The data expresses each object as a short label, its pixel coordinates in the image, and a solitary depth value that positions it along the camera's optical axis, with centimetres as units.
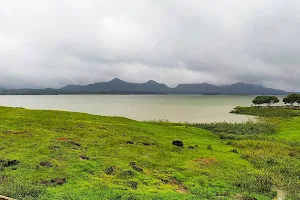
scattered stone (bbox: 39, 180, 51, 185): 1826
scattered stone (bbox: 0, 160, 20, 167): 2153
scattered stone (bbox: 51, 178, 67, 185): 1853
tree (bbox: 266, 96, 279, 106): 14512
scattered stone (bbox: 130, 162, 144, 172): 2255
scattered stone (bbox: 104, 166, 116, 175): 2156
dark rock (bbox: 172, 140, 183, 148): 3390
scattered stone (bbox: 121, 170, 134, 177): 2106
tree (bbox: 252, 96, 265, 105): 14775
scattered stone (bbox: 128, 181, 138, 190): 1870
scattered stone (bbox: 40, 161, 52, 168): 2170
